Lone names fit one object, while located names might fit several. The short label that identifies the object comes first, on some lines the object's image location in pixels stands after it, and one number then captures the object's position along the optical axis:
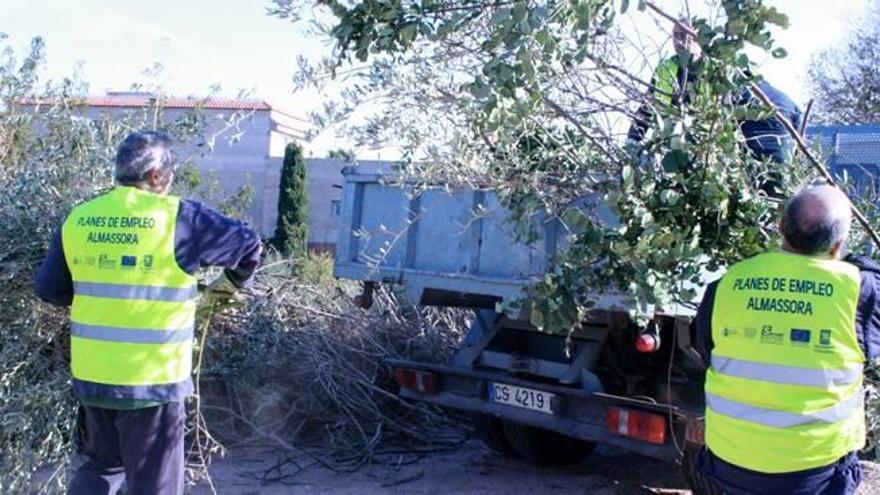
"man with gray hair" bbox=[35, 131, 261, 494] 3.94
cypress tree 25.91
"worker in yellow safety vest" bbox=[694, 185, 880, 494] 3.14
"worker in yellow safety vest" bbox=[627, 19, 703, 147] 3.84
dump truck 5.22
